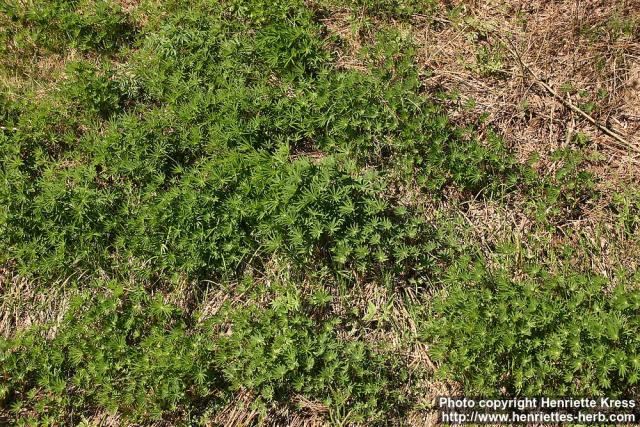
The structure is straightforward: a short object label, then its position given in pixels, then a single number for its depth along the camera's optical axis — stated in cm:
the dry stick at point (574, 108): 527
